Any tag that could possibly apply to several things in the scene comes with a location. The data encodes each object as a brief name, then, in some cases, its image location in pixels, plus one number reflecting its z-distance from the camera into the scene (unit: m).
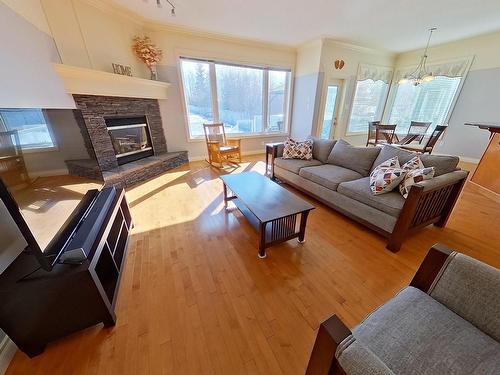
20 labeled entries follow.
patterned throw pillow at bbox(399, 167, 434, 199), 1.78
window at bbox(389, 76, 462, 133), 4.68
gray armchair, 0.60
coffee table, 1.69
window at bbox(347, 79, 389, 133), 5.41
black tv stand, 0.96
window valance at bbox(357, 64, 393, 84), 5.08
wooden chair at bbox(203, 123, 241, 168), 4.11
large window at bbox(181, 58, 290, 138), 4.20
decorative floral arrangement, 3.34
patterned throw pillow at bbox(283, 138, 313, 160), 3.17
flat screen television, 0.92
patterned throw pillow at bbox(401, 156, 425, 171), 1.95
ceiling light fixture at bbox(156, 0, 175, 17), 2.75
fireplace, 2.90
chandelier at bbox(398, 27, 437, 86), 4.62
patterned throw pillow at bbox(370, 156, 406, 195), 1.91
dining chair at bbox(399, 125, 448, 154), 3.59
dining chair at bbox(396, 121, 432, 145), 4.12
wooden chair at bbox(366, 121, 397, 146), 4.30
